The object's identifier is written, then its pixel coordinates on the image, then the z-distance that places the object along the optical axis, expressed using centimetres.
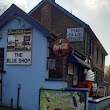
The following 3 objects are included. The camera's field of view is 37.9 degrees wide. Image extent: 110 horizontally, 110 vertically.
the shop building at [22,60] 892
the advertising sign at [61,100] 705
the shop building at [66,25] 1419
